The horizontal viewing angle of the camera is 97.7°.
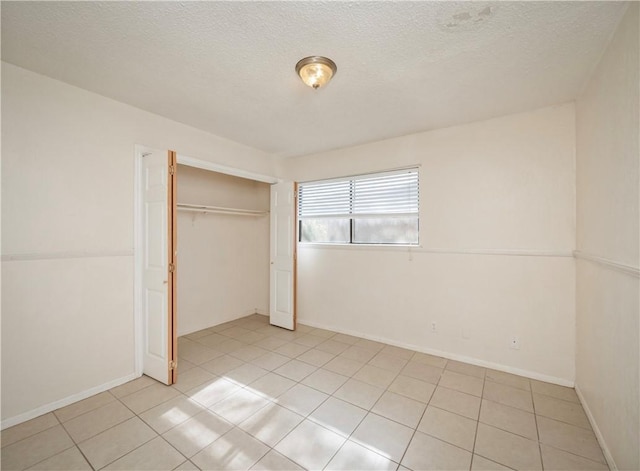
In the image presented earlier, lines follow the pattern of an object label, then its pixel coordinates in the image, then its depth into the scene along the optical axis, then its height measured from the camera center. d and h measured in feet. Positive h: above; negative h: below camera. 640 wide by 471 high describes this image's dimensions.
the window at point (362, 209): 11.42 +1.27
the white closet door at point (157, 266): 8.43 -0.93
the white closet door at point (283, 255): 13.06 -0.87
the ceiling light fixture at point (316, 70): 6.28 +3.87
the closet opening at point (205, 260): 8.54 -1.01
